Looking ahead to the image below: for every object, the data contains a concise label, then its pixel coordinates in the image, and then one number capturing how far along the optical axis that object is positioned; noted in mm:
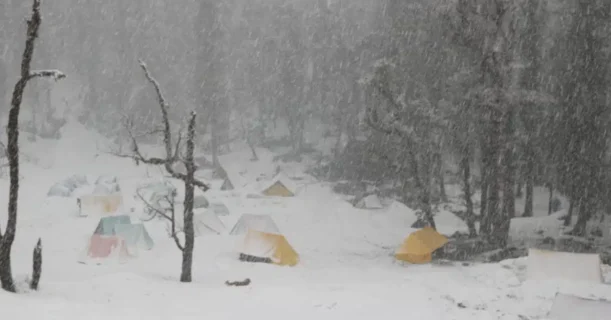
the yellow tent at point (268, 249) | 18453
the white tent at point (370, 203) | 31531
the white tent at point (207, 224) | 23041
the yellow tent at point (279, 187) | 35281
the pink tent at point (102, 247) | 18531
